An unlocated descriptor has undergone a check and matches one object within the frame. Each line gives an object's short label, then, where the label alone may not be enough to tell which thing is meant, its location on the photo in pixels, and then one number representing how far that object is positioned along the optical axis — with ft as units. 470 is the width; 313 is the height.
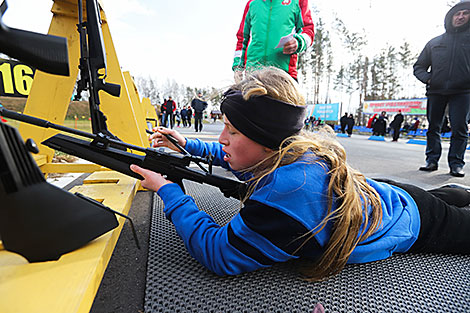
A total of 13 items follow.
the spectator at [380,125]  54.65
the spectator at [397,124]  42.02
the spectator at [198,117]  35.23
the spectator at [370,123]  65.84
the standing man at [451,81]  9.89
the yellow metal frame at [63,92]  5.21
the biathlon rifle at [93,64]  3.93
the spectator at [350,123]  55.72
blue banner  83.71
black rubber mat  2.63
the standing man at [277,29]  7.79
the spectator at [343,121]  59.96
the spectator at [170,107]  44.96
